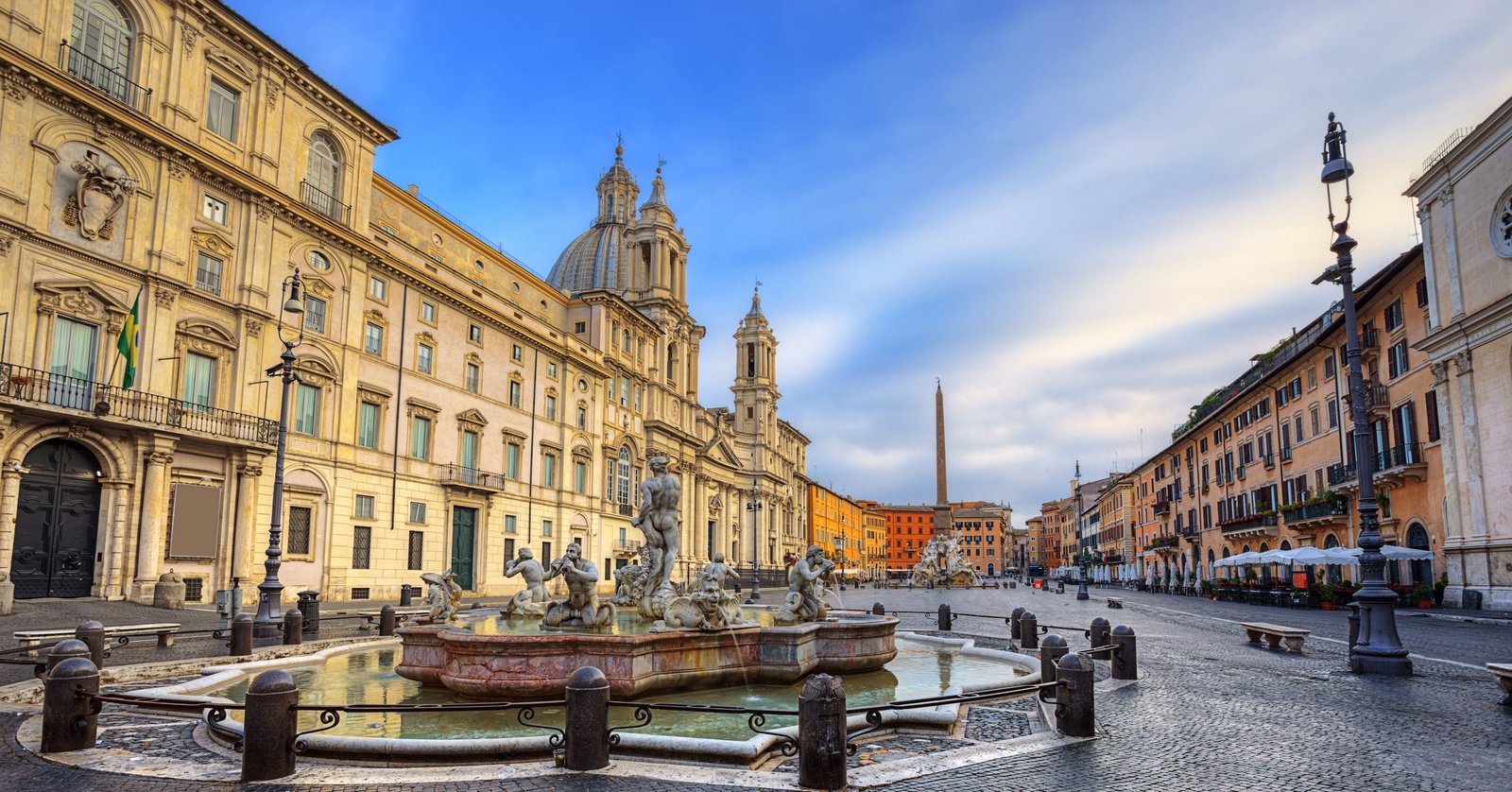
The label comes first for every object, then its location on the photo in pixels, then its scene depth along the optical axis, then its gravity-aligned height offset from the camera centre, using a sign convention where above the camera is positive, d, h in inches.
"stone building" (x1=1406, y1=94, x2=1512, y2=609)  1085.1 +235.3
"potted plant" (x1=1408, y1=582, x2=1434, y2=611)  1197.1 -75.8
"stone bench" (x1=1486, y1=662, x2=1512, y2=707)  398.3 -59.4
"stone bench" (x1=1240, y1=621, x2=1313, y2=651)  660.7 -73.2
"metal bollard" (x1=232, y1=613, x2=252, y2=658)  547.2 -63.7
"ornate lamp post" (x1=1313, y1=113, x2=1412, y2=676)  516.7 -6.0
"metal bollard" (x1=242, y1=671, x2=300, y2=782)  260.1 -57.9
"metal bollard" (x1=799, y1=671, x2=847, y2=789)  256.5 -57.1
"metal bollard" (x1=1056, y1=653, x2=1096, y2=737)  327.9 -58.0
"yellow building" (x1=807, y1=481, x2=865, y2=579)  4673.5 +33.1
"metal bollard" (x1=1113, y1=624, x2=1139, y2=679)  491.8 -65.5
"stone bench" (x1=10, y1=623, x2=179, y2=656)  549.3 -67.1
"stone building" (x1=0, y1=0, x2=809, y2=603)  884.0 +238.2
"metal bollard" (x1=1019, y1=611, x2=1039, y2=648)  657.6 -70.2
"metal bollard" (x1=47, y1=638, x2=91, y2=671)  347.9 -46.6
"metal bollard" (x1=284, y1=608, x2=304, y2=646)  617.0 -66.2
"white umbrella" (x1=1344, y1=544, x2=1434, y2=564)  1060.5 -19.4
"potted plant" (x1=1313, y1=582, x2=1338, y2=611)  1309.1 -84.4
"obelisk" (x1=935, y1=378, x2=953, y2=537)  3011.8 +168.3
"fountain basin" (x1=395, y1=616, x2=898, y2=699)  384.8 -57.3
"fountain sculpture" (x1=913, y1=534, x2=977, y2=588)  2623.0 -92.7
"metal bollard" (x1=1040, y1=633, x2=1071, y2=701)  412.8 -52.4
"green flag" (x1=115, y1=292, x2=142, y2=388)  889.5 +176.4
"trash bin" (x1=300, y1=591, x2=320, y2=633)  746.2 -68.9
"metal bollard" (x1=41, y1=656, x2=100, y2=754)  290.8 -57.3
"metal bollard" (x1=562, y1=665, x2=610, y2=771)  269.6 -56.2
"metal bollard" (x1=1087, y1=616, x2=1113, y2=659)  550.0 -57.5
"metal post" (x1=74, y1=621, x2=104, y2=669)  463.5 -55.5
